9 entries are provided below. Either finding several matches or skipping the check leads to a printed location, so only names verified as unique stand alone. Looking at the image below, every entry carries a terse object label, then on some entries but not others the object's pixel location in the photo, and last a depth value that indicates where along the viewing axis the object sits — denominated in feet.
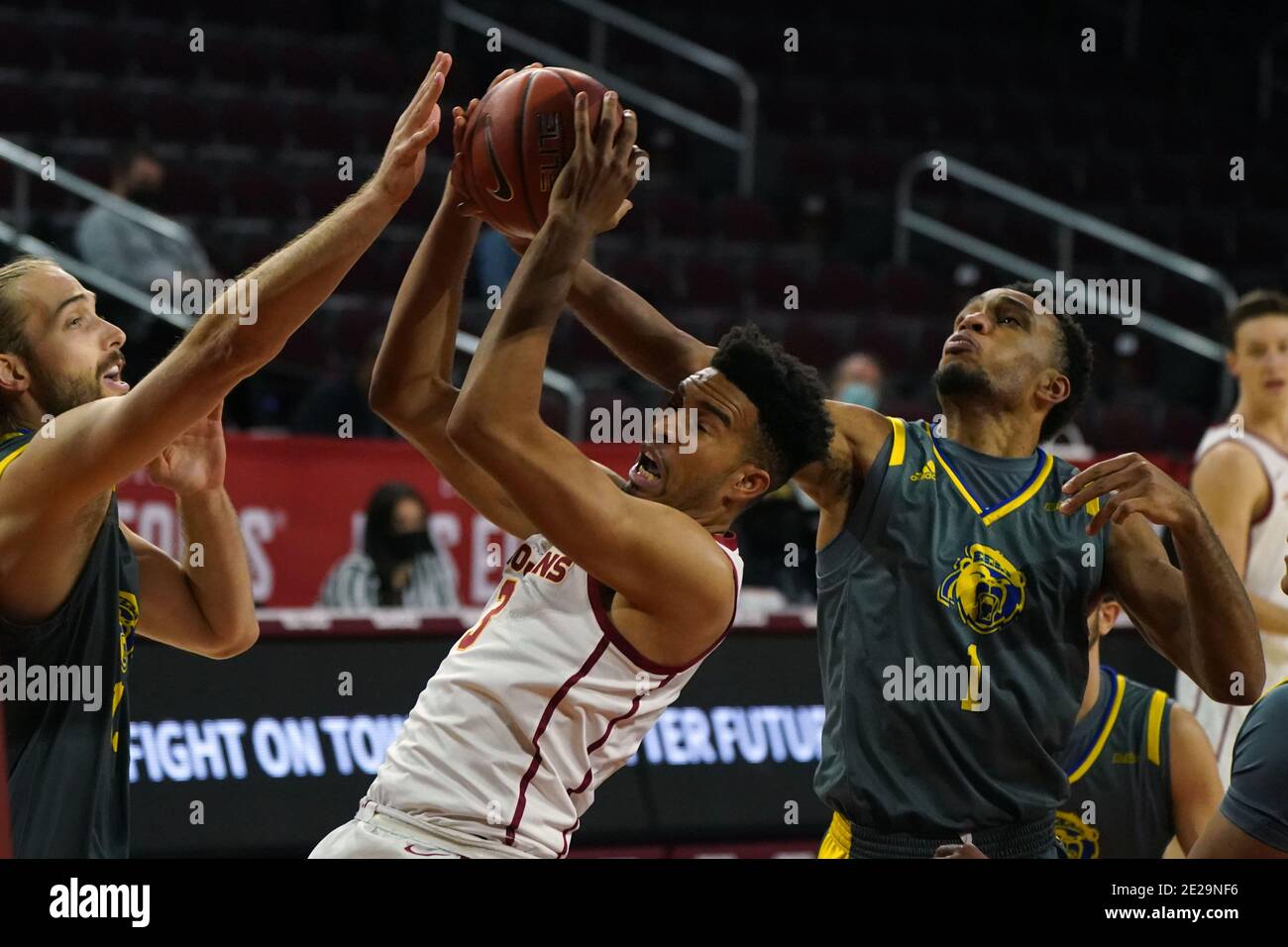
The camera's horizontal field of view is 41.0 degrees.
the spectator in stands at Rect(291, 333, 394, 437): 28.73
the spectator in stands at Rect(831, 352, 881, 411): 30.12
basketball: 11.59
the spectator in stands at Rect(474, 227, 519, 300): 34.01
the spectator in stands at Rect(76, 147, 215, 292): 30.27
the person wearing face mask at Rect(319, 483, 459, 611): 25.82
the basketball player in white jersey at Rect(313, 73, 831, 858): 10.32
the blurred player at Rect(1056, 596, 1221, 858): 14.56
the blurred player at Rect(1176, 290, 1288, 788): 18.22
